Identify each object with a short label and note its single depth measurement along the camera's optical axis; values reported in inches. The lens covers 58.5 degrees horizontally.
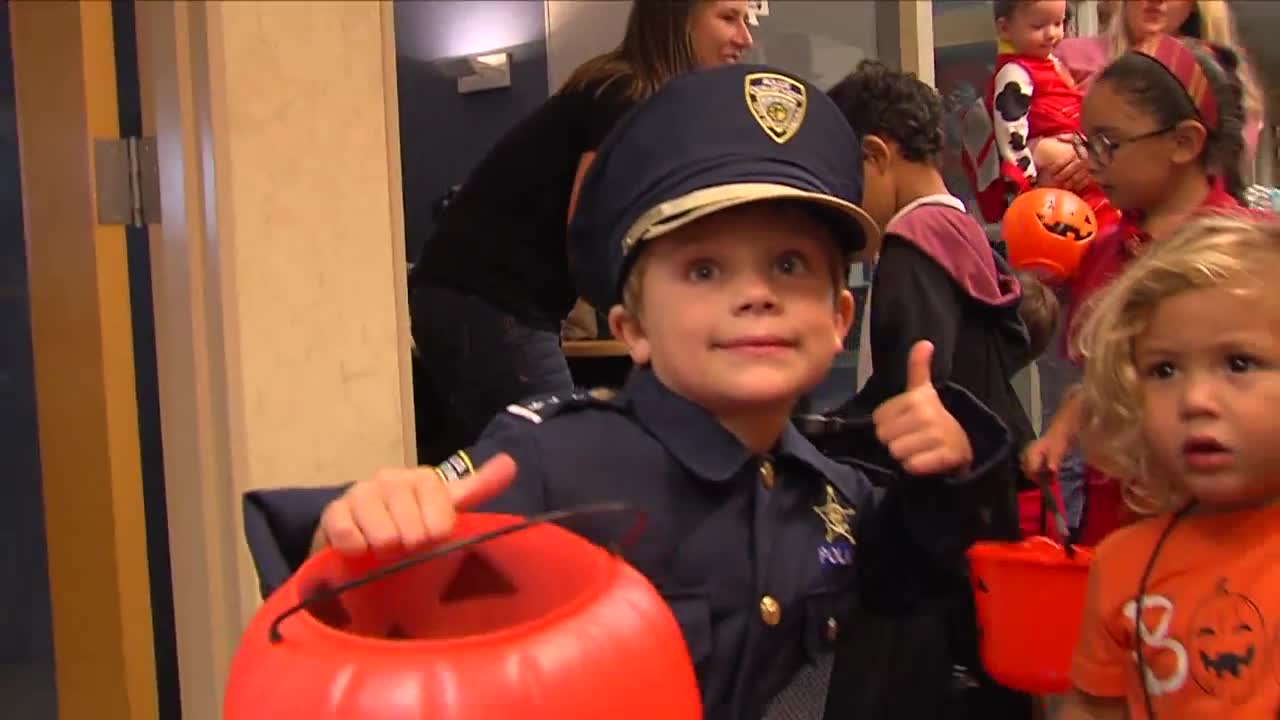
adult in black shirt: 64.4
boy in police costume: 32.7
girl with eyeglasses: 50.6
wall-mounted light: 115.6
